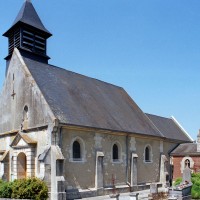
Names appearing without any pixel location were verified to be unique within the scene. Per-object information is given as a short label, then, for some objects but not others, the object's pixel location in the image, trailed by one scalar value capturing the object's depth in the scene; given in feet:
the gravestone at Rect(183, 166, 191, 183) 62.46
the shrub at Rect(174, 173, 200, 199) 57.68
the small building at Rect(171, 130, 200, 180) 90.01
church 57.93
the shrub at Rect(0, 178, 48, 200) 47.90
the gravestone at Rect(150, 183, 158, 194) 58.42
